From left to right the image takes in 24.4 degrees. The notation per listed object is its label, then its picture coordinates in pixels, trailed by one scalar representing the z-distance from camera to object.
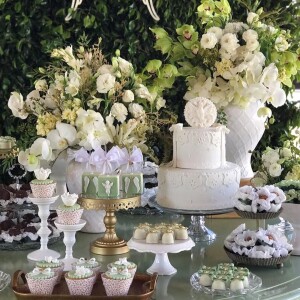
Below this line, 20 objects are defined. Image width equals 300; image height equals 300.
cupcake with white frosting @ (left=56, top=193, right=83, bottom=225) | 1.90
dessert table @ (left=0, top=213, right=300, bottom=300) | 1.80
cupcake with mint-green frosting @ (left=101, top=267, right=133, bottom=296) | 1.67
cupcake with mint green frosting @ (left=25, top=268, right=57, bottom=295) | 1.67
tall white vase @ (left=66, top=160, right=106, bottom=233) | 2.25
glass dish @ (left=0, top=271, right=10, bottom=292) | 1.82
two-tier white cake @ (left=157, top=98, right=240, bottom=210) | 2.17
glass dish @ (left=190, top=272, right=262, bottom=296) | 1.77
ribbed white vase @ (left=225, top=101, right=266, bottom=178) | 2.58
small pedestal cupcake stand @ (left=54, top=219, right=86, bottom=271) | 1.91
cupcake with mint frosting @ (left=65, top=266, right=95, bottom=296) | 1.67
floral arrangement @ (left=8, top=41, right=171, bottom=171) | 2.18
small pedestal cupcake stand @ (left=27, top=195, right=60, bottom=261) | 2.02
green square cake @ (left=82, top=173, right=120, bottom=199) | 2.03
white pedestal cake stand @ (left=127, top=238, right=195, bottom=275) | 1.89
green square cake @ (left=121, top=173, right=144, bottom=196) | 2.10
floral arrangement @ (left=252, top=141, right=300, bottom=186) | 2.31
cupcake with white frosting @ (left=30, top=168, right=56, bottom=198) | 1.99
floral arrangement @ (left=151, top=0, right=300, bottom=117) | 2.45
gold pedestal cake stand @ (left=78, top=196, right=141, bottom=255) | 2.03
